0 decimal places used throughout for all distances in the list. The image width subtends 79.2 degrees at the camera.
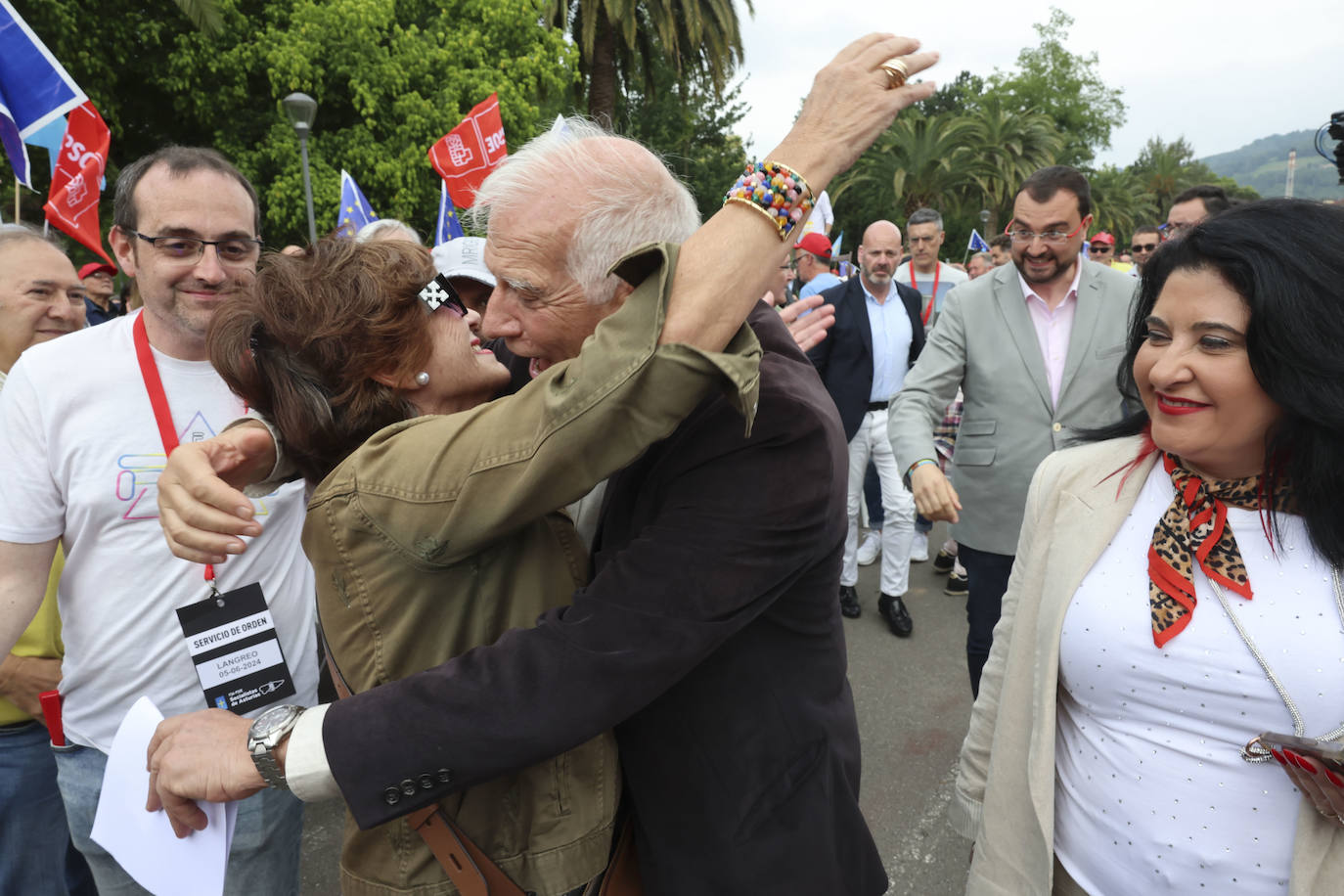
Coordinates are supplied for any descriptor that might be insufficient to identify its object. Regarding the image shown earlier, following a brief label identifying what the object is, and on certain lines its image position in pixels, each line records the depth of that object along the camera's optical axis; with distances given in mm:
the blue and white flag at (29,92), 4219
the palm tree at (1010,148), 32938
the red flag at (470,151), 6961
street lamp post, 11172
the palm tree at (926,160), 29875
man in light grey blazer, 3262
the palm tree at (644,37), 19203
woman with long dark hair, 1443
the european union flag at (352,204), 6750
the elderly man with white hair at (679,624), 1092
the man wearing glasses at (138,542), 1828
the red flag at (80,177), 4988
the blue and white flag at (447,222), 7008
